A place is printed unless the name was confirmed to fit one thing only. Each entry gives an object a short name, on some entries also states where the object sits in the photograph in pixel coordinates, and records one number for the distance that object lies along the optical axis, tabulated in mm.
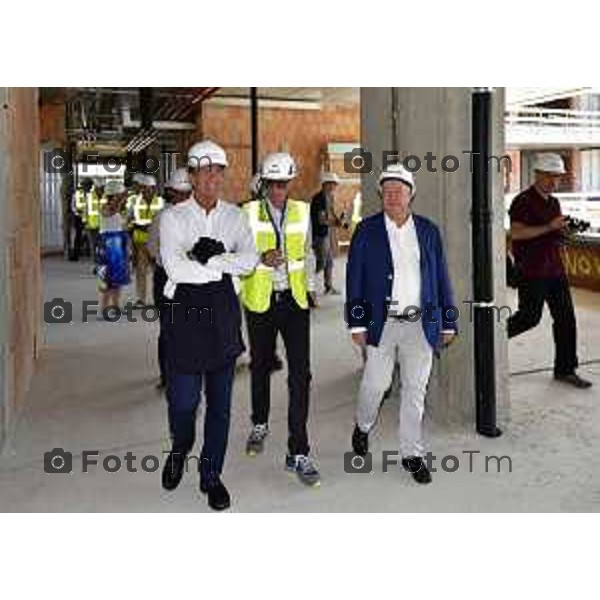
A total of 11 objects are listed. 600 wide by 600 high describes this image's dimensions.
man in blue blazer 3637
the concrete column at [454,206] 4398
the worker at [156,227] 4879
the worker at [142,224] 8133
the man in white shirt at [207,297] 3314
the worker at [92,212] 14773
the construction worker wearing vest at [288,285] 3795
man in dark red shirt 5102
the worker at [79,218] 17172
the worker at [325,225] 10164
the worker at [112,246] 8383
